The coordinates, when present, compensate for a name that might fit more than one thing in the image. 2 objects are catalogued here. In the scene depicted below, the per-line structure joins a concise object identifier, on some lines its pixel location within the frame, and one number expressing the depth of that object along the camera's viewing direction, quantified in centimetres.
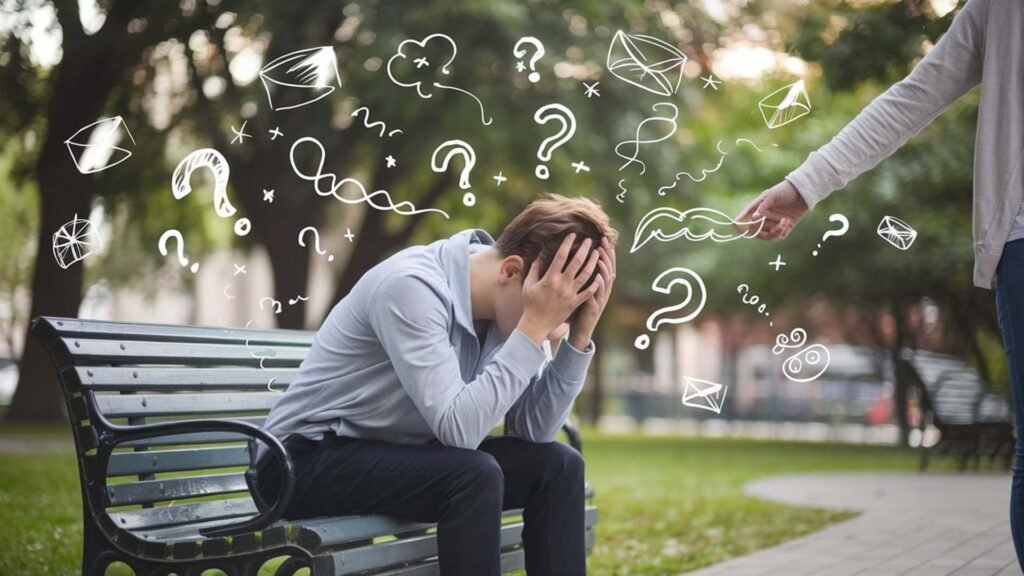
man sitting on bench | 336
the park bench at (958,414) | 1195
